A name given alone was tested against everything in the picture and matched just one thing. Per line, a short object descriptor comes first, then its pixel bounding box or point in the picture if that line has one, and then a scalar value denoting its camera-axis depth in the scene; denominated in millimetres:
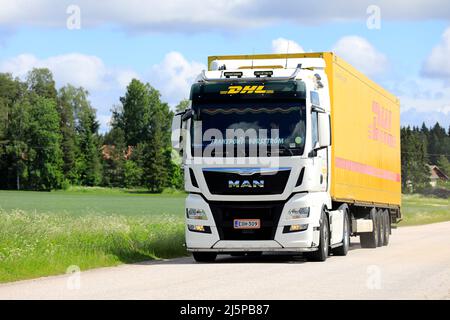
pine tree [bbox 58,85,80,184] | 135750
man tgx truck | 19828
